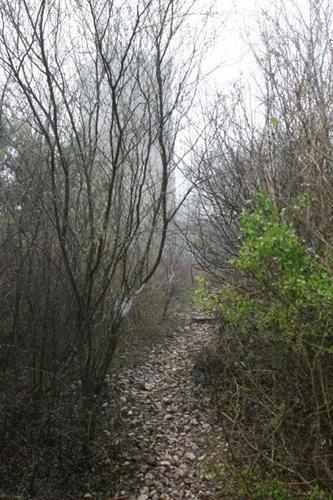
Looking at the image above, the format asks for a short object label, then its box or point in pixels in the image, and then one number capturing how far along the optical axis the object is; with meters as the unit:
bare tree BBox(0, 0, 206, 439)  3.51
